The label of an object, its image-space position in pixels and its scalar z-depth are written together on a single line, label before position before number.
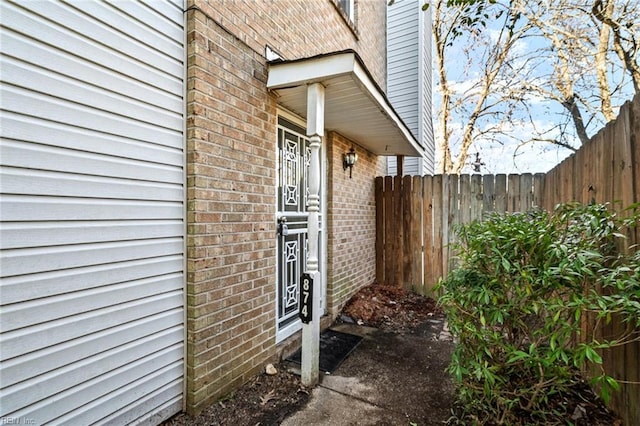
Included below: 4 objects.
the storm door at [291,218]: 3.25
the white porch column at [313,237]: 2.66
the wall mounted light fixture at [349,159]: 4.53
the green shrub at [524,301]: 1.62
